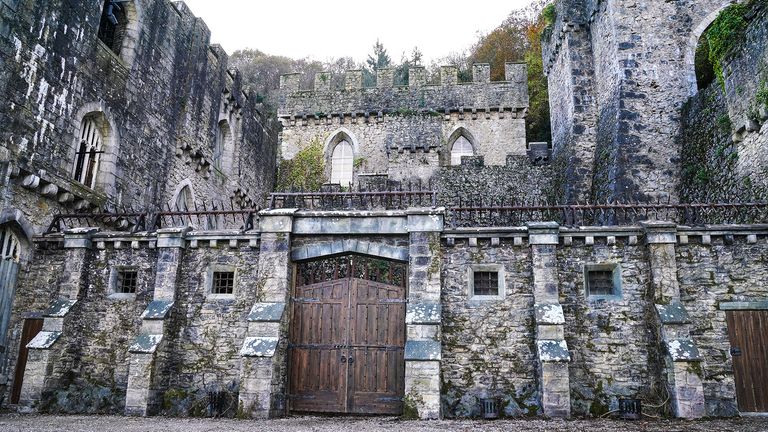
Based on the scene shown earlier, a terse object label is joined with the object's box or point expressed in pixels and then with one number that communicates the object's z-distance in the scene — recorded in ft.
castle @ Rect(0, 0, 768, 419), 37.17
